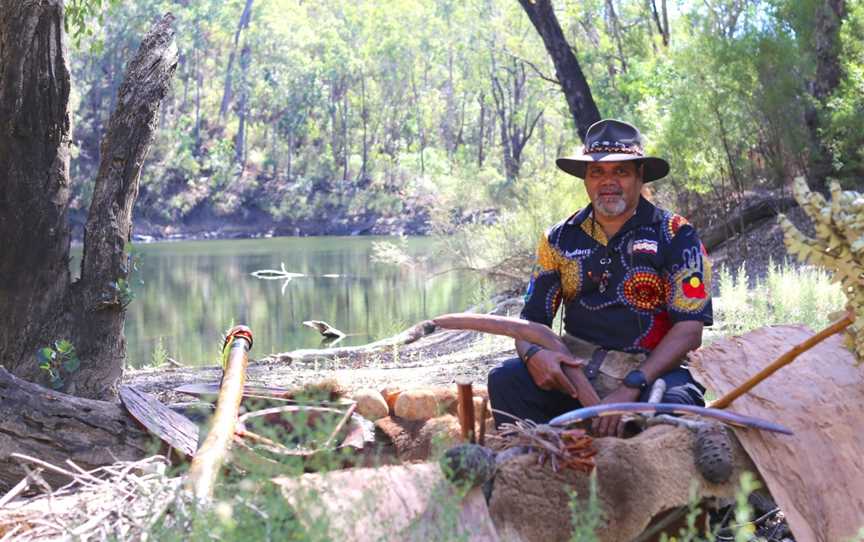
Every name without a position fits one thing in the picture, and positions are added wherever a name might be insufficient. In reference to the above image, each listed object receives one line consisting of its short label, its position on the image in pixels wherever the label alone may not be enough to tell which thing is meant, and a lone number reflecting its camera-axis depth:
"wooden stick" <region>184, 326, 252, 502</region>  3.50
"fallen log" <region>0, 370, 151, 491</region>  4.20
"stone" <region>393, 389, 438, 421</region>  4.81
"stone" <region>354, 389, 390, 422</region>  4.88
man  4.16
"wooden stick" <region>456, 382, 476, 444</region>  3.55
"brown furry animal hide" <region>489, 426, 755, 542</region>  3.17
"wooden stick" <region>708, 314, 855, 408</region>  3.26
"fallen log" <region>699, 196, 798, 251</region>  16.28
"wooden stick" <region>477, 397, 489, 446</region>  3.53
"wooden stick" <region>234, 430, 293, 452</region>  3.98
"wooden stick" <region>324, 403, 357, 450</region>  4.38
